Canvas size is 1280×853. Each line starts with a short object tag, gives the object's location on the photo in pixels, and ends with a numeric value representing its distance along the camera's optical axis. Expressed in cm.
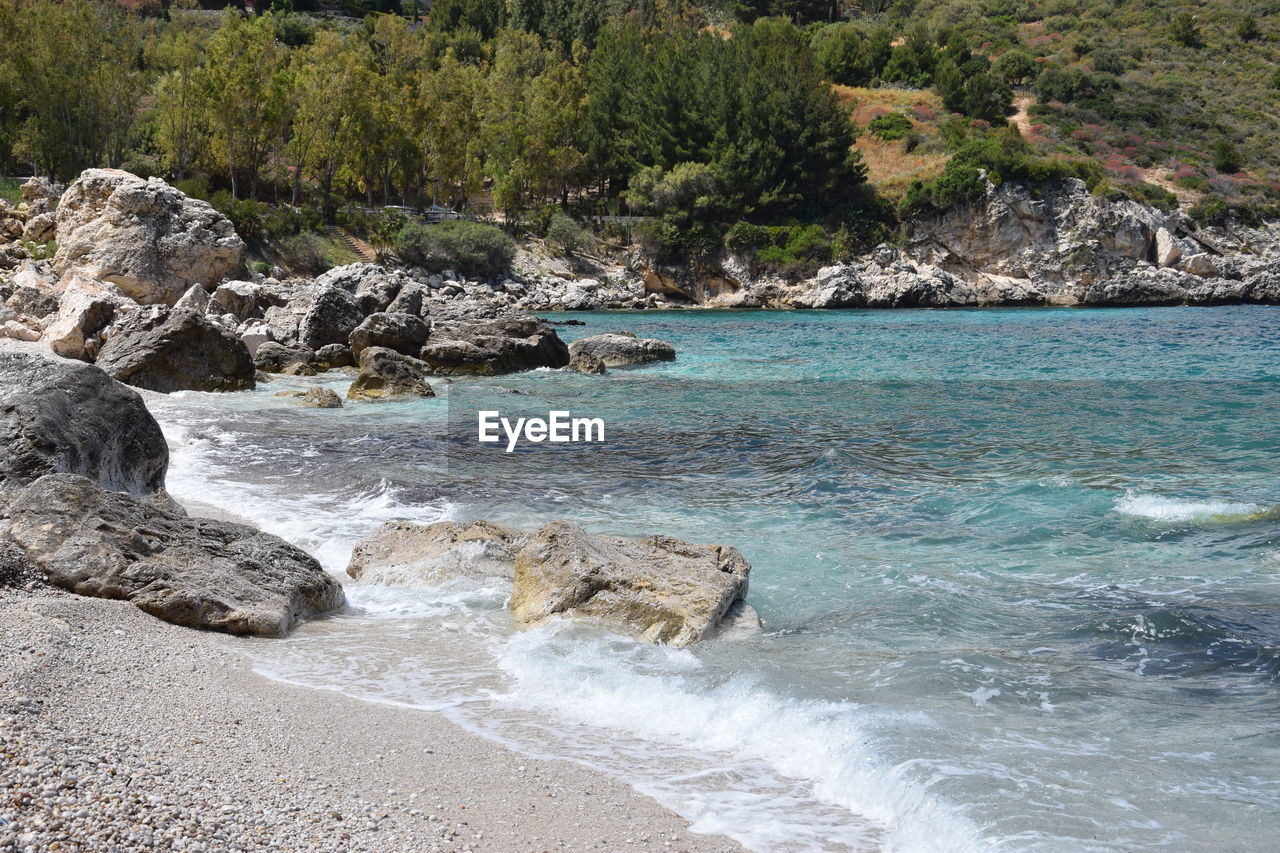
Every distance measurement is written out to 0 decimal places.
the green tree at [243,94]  4950
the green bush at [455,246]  5378
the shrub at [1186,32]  8856
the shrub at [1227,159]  6762
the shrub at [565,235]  6116
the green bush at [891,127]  7131
